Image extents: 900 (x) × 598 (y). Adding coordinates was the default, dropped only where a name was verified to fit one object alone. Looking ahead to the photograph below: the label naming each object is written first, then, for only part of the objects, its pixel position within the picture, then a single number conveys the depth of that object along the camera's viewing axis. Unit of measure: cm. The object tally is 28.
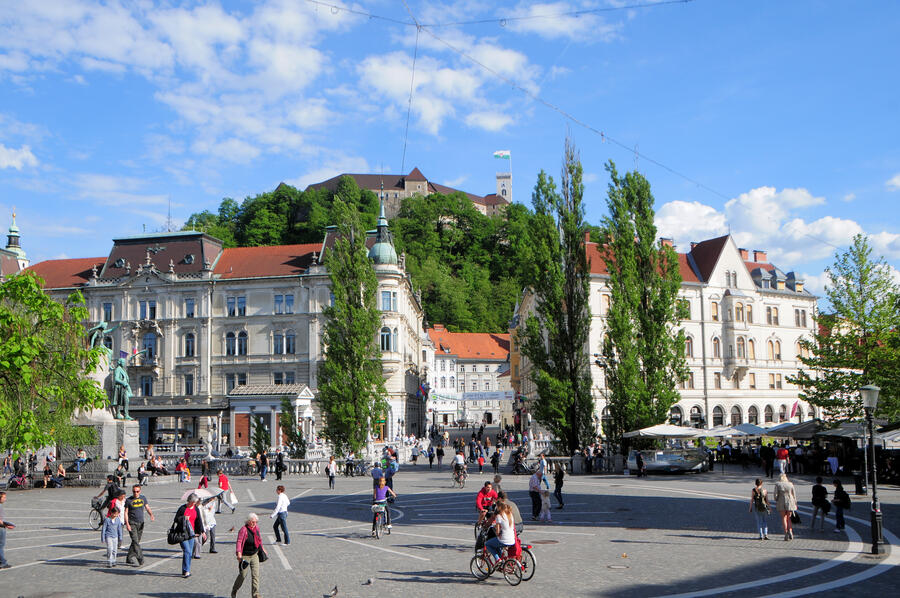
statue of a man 3903
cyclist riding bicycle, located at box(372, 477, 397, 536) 1828
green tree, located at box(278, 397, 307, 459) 4066
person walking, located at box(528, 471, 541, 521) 2119
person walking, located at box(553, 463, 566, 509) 2373
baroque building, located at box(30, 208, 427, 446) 6619
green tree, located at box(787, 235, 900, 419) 3419
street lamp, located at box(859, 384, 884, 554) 1572
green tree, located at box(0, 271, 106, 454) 2047
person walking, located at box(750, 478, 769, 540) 1708
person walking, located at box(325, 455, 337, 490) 3200
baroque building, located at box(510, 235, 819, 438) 6812
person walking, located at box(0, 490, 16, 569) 1504
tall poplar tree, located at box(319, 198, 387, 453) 4162
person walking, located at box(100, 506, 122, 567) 1516
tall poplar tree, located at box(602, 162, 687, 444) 3869
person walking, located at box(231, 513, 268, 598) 1185
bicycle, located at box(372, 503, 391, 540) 1833
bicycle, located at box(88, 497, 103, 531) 2055
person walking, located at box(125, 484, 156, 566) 1556
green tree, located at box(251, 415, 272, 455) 3975
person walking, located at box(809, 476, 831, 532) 1844
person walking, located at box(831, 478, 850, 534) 1855
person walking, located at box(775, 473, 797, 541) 1730
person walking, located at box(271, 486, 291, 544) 1709
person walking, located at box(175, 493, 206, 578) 1409
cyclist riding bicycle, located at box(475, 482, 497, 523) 1719
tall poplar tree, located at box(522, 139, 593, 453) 3834
